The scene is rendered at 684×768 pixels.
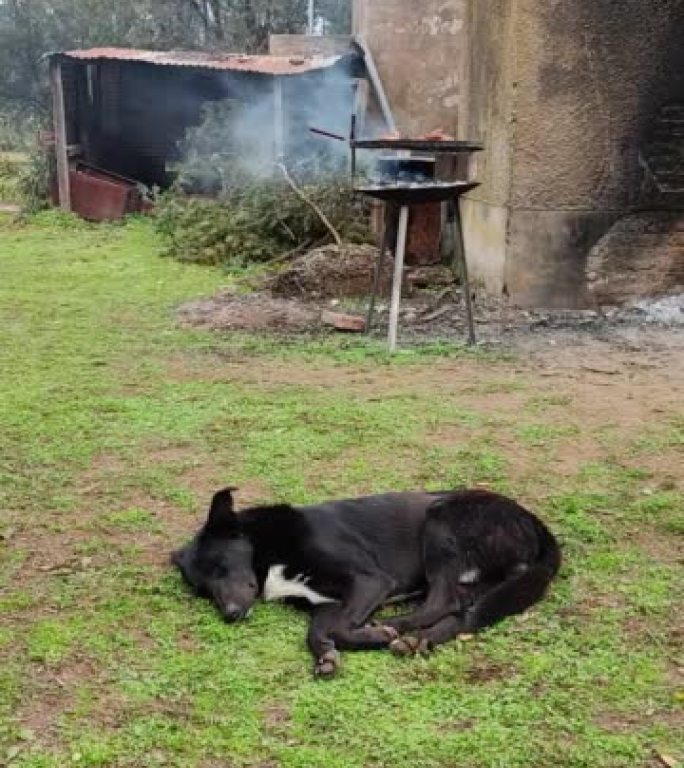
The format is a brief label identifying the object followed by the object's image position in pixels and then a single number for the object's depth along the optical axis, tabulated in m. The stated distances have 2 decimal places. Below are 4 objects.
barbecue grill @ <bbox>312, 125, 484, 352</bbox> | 6.55
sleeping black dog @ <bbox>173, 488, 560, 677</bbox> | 3.10
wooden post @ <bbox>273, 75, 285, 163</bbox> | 14.70
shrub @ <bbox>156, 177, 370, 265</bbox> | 10.74
